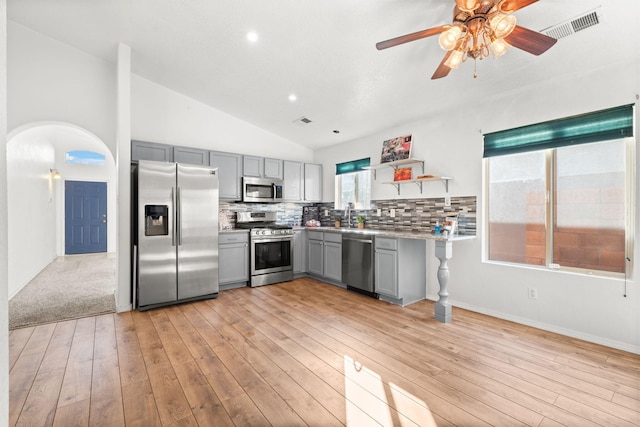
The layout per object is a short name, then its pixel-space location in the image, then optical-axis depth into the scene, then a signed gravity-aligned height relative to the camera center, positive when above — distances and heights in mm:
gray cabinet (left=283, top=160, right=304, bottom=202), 5445 +584
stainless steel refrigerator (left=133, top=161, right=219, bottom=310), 3654 -272
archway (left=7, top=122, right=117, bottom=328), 4230 +429
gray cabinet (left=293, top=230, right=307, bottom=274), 5195 -697
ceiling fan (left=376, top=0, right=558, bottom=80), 1657 +1105
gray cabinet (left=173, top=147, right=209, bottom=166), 4410 +874
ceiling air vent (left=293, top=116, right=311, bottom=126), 4781 +1518
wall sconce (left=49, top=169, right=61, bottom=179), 7139 +972
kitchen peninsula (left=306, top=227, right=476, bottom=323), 3229 -658
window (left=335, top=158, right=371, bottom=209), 5112 +512
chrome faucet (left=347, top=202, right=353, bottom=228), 5301 +14
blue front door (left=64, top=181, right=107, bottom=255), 7766 -109
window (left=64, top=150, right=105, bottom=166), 7844 +1506
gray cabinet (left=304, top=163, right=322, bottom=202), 5715 +591
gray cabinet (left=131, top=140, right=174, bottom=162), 4121 +887
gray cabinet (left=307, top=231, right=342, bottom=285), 4660 -722
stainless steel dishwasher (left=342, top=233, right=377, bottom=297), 4105 -734
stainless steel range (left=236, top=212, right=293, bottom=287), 4715 -619
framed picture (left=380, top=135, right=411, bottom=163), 4312 +957
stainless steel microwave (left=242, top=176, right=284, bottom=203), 4946 +400
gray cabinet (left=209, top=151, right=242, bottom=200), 4709 +661
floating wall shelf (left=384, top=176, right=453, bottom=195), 3725 +429
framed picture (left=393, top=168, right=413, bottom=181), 4160 +552
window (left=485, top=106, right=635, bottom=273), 2695 +200
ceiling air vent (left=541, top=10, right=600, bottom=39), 2154 +1423
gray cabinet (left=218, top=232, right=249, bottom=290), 4445 -728
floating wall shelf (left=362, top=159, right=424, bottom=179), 4091 +716
